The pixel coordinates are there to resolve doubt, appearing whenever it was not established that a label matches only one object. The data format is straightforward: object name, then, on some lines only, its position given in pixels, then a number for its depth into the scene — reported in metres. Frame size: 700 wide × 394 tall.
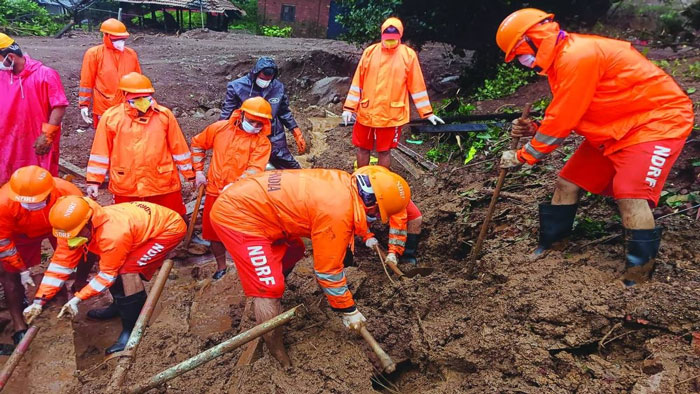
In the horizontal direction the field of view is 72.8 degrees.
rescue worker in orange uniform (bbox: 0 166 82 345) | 3.45
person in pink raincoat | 4.38
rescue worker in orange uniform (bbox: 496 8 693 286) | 3.04
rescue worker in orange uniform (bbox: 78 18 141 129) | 5.55
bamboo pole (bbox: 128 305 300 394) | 2.72
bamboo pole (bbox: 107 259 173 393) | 2.75
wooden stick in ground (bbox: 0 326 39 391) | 2.96
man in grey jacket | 5.05
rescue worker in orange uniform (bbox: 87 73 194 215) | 4.23
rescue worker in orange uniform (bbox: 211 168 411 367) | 3.07
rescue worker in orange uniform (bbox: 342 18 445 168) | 5.17
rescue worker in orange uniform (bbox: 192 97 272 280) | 4.54
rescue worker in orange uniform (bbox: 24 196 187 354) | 3.31
